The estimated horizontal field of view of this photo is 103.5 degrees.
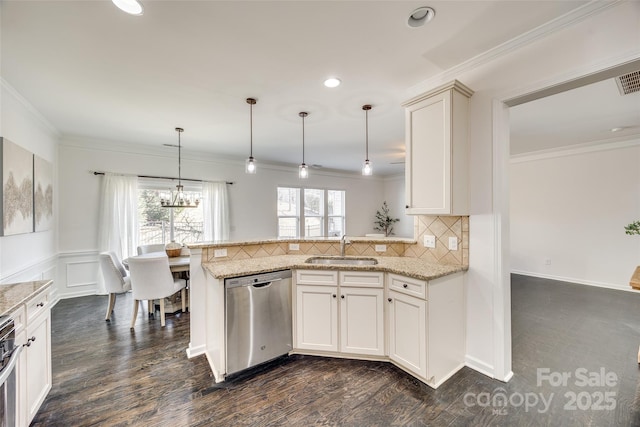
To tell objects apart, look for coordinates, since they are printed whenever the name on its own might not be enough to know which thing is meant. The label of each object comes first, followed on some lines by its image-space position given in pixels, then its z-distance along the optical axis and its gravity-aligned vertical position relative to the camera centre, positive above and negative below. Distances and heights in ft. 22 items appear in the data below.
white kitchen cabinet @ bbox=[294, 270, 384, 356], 7.63 -2.95
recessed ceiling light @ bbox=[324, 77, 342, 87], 8.02 +4.37
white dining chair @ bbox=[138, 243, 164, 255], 13.92 -1.75
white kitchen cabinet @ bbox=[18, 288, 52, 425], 5.11 -3.10
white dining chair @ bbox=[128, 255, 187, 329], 9.88 -2.50
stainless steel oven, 4.06 -2.50
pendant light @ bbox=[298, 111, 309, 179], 10.24 +1.88
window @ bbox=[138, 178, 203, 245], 15.80 -0.04
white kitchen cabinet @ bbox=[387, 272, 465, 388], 6.59 -3.04
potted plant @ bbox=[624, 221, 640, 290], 7.07 -1.89
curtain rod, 14.32 +2.56
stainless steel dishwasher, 7.02 -2.98
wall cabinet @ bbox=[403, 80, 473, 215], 6.91 +1.87
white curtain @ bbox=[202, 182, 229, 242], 17.60 +0.43
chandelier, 16.06 +1.45
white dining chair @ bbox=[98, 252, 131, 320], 10.82 -2.60
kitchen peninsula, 6.74 -2.70
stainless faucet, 9.28 -1.00
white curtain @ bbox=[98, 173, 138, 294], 14.43 +0.09
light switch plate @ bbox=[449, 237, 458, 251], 7.72 -0.86
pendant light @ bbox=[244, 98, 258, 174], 9.45 +2.17
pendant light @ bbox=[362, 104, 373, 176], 9.89 +4.41
